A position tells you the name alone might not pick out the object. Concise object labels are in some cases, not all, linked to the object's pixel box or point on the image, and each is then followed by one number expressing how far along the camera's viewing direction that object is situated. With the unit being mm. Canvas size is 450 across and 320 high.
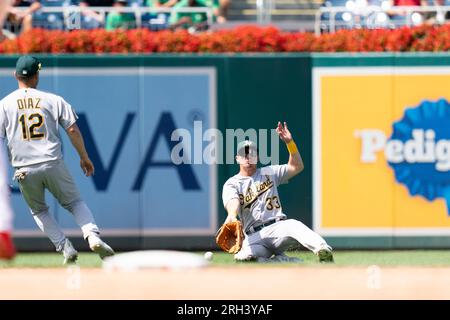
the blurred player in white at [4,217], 9961
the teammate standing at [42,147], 10625
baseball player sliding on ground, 10898
